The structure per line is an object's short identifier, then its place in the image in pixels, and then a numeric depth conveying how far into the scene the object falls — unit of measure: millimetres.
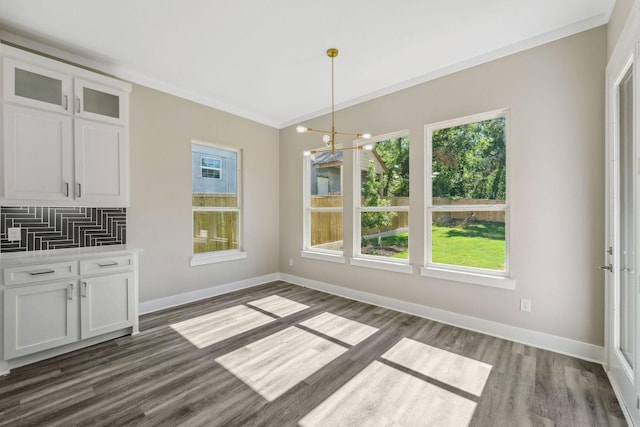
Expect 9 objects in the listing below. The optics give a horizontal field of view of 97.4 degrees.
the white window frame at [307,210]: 4815
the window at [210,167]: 4211
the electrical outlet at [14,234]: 2662
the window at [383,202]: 3723
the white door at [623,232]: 1724
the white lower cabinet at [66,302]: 2295
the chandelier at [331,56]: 2871
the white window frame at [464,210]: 2885
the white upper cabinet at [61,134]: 2430
